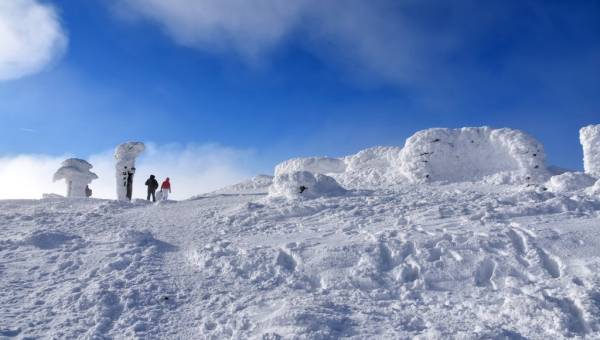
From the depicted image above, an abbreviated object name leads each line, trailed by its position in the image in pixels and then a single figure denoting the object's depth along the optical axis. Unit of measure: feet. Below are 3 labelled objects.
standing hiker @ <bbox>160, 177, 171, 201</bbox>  81.41
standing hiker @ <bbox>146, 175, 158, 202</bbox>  81.30
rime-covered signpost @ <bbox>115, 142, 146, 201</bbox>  88.02
